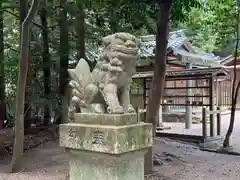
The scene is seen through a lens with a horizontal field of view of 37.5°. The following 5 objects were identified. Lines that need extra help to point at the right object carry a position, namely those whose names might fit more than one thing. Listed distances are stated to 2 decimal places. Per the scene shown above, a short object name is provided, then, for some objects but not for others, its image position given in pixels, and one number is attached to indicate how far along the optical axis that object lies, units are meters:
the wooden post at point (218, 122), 11.99
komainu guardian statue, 3.43
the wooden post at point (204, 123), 11.02
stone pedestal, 3.07
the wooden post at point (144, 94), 13.54
